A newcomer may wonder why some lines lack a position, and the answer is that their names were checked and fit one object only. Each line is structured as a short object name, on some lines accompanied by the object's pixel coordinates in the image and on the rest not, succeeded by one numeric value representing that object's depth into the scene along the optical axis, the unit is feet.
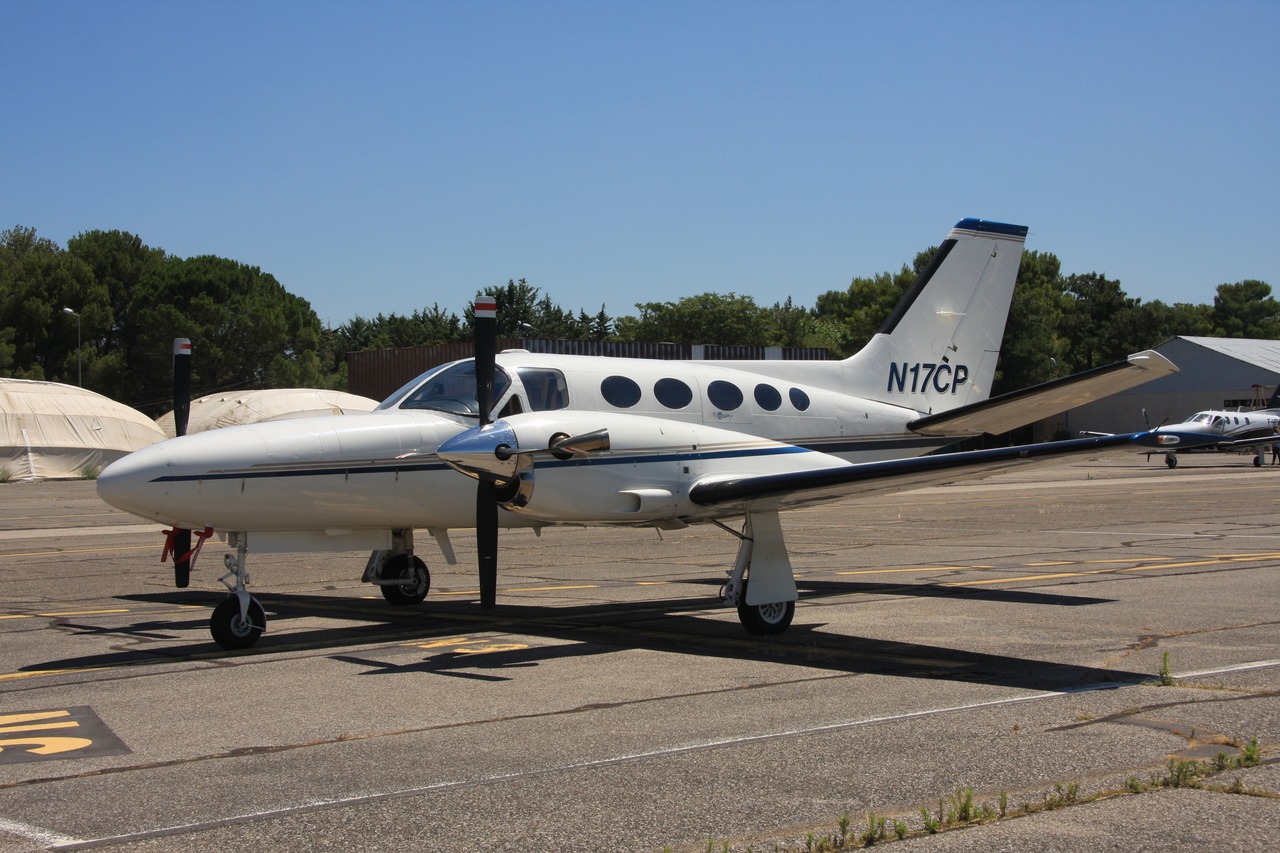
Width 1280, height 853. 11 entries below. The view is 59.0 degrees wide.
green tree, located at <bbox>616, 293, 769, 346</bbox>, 345.51
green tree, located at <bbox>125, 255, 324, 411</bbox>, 247.29
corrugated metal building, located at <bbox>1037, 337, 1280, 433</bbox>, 252.21
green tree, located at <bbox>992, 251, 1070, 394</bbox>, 258.37
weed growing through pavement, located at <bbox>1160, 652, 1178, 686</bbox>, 27.80
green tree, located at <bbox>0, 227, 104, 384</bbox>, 239.91
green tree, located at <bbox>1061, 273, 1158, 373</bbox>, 303.68
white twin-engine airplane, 35.22
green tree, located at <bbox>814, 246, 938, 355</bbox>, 311.70
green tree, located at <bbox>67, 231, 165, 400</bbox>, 242.37
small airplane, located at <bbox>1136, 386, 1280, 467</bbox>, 167.32
